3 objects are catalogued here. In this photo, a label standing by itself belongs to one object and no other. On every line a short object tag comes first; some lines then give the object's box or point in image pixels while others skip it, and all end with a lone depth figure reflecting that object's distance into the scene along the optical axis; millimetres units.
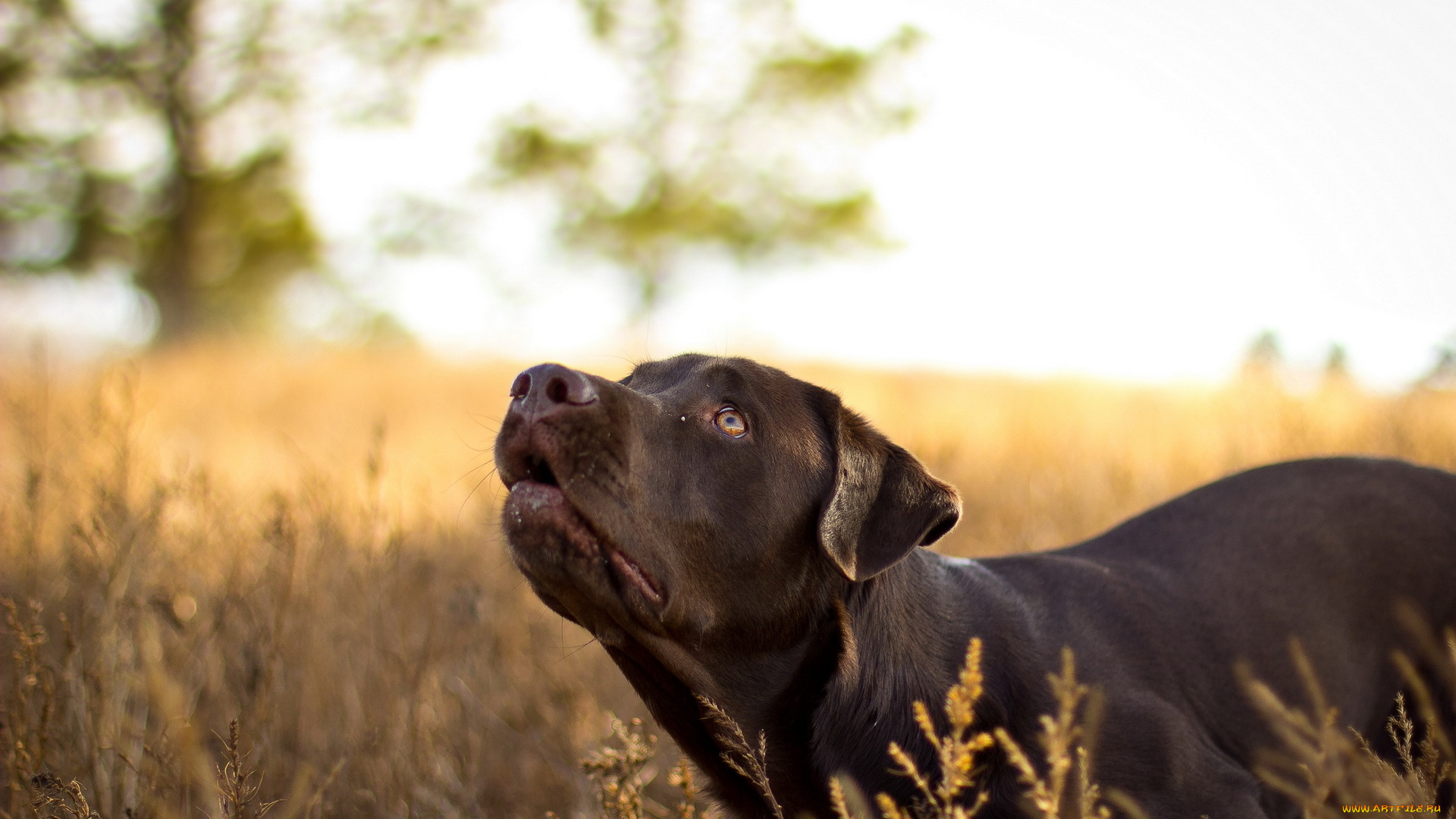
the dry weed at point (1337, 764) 1597
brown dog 2160
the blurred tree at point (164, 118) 16438
